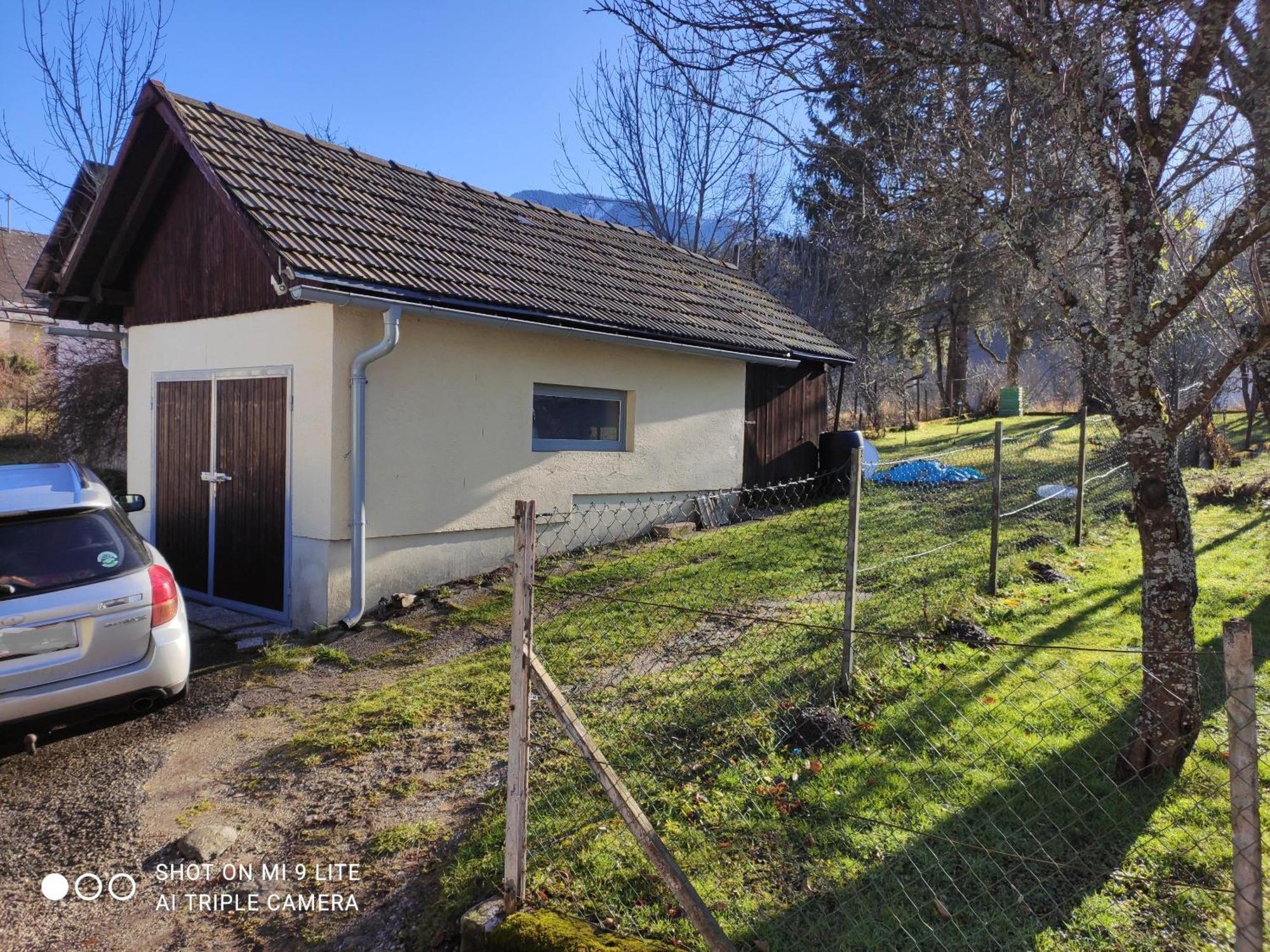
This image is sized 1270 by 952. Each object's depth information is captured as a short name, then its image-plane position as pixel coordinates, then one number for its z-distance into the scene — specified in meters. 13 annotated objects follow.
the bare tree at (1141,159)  3.67
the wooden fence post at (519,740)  2.92
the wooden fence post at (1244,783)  1.99
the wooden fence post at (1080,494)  8.15
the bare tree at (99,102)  13.91
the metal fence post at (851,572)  4.58
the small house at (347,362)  7.34
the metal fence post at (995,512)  6.31
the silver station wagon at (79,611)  4.35
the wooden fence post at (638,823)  2.46
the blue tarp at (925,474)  12.30
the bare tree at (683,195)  21.77
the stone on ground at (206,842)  3.72
